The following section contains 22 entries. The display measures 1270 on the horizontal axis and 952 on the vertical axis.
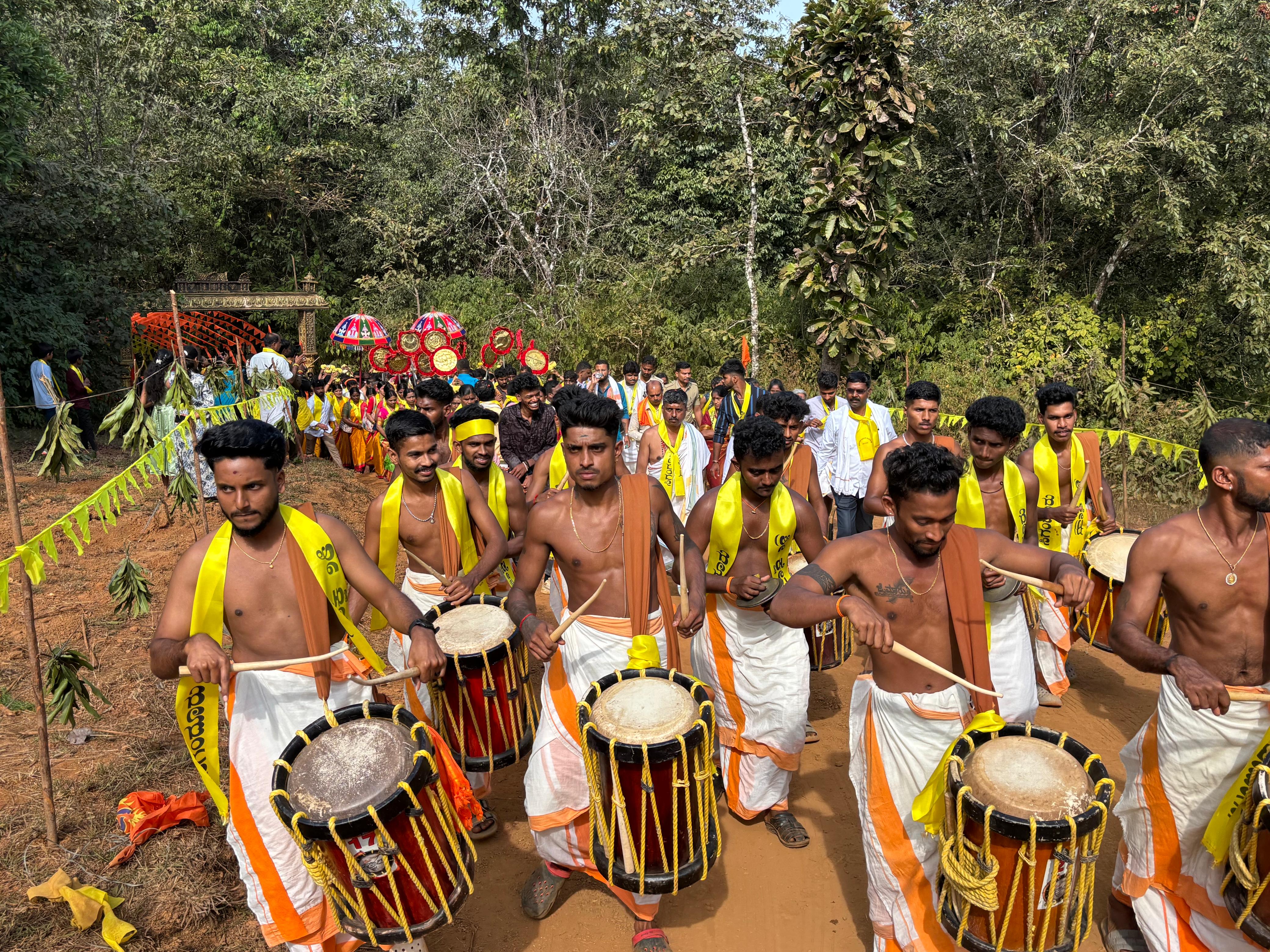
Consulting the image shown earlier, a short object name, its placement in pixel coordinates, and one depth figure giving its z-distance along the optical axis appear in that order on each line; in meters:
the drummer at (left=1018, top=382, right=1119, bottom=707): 5.98
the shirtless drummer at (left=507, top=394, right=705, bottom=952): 4.09
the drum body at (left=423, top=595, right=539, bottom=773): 4.27
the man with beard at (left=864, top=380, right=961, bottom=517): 6.55
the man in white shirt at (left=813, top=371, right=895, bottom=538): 8.88
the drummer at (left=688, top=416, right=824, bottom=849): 4.71
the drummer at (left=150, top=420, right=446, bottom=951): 3.40
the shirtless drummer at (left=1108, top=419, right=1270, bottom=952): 3.28
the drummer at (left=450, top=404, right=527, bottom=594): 5.77
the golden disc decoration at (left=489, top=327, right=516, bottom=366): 15.18
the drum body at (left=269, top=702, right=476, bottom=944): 2.95
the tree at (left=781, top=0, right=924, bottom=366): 12.66
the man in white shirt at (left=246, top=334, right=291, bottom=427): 10.88
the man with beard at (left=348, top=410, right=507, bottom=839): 5.07
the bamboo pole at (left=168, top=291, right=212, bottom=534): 5.86
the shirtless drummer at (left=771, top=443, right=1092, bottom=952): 3.33
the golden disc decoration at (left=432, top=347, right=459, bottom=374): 13.63
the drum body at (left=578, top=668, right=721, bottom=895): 3.33
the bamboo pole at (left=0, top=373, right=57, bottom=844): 4.12
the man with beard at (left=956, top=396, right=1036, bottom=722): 4.71
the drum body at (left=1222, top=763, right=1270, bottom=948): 2.84
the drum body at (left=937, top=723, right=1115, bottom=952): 2.82
